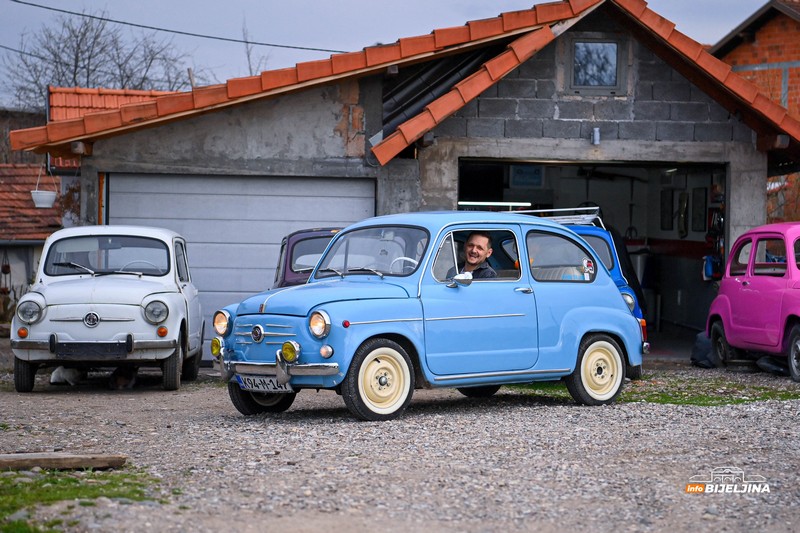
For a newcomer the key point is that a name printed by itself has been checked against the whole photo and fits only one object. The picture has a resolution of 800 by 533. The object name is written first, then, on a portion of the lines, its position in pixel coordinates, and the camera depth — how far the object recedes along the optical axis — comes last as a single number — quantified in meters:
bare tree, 43.19
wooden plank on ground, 7.34
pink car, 14.34
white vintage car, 12.52
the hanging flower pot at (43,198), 22.23
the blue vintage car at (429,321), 9.28
